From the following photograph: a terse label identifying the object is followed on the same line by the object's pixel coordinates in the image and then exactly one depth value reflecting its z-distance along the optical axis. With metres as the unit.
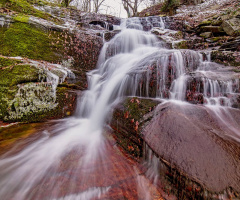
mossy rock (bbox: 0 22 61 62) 4.45
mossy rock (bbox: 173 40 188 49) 7.92
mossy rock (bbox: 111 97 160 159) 2.56
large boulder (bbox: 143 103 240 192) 1.62
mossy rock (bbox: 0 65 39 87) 3.48
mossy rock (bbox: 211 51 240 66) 4.99
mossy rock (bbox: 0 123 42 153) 2.56
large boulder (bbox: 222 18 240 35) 7.23
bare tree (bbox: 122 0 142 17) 18.76
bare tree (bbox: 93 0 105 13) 22.00
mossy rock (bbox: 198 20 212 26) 9.04
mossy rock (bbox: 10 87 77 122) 3.70
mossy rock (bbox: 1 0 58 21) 5.66
